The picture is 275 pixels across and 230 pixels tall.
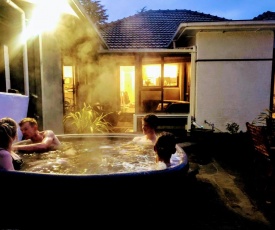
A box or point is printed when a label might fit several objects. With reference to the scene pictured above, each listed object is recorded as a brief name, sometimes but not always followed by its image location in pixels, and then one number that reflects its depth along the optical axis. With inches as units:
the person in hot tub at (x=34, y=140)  176.7
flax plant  318.3
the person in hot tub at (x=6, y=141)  104.5
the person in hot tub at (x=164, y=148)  120.8
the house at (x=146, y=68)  223.6
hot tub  94.1
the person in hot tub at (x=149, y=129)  200.0
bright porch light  198.6
